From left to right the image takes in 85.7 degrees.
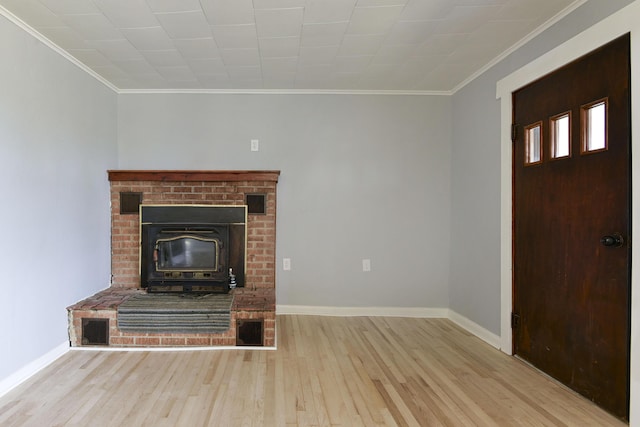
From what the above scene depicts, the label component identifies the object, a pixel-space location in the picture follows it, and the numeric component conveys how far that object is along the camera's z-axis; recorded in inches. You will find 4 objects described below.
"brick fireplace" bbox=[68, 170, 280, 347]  127.7
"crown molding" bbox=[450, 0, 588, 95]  78.5
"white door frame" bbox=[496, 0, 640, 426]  64.2
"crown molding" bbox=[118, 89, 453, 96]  134.5
